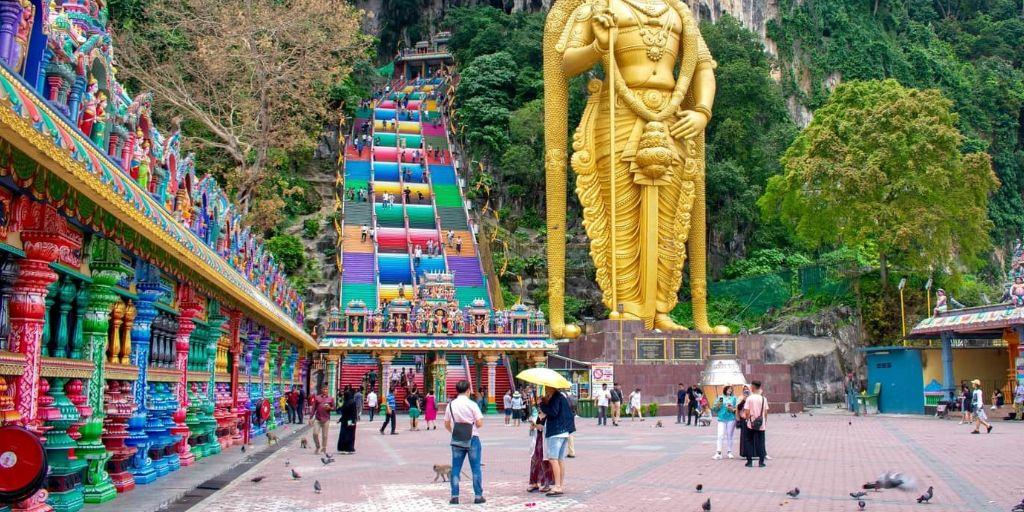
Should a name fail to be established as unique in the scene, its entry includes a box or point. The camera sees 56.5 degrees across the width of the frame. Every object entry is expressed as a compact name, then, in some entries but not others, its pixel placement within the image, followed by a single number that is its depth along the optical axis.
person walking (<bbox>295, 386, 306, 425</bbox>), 23.70
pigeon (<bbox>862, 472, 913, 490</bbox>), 8.04
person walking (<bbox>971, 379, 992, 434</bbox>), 16.58
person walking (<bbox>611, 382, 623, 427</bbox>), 21.46
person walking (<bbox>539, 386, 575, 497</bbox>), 8.45
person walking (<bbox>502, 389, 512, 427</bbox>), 22.02
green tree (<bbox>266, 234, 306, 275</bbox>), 36.56
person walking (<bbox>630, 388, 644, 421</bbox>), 22.75
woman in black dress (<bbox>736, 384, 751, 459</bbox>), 11.21
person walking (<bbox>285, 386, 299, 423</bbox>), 23.25
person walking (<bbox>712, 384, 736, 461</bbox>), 12.04
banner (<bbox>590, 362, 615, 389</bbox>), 22.55
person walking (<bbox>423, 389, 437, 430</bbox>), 20.50
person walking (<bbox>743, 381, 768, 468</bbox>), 11.03
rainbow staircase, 34.72
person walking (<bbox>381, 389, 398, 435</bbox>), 18.34
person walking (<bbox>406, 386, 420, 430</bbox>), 19.95
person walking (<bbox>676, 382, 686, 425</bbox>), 21.45
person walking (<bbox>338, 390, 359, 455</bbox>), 13.58
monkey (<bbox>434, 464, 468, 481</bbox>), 9.34
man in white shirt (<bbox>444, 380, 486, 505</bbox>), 7.94
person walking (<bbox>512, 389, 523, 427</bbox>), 22.28
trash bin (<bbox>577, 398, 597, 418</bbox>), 23.73
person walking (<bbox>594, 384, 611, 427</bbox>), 21.38
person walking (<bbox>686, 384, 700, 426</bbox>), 20.92
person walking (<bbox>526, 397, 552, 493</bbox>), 8.67
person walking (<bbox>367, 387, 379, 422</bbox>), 23.75
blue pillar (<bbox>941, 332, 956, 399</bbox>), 23.14
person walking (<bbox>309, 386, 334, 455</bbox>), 13.73
